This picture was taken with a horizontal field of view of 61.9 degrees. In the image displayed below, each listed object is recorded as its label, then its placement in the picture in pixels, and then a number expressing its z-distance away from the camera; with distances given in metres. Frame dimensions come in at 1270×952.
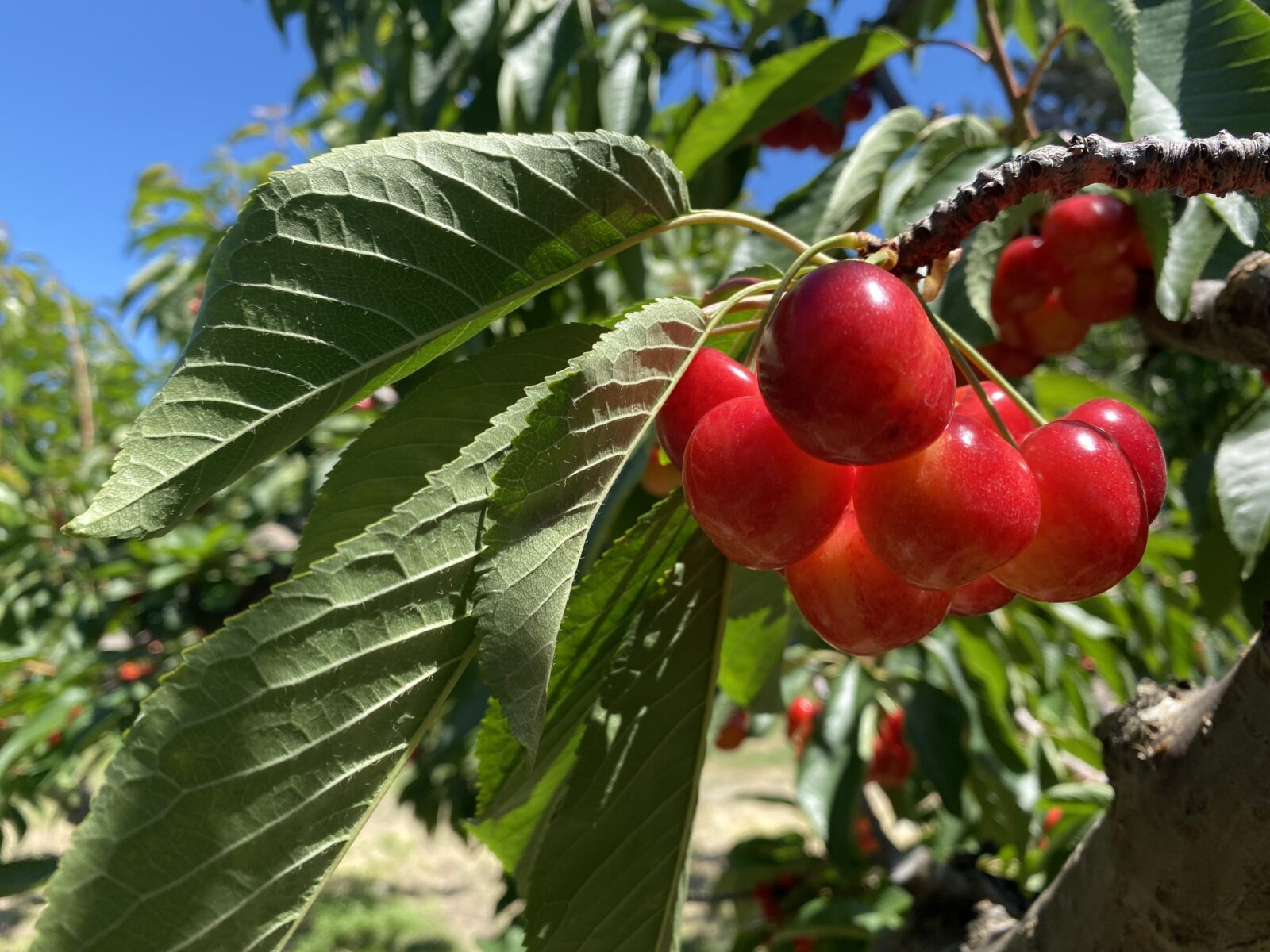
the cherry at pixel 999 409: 0.17
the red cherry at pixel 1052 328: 0.28
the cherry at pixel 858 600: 0.15
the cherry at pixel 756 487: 0.14
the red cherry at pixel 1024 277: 0.27
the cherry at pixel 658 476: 0.23
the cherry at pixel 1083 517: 0.14
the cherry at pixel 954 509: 0.14
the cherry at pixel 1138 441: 0.16
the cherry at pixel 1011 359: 0.30
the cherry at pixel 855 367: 0.13
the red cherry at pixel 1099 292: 0.27
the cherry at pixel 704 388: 0.16
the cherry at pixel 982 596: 0.16
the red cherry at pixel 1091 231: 0.26
